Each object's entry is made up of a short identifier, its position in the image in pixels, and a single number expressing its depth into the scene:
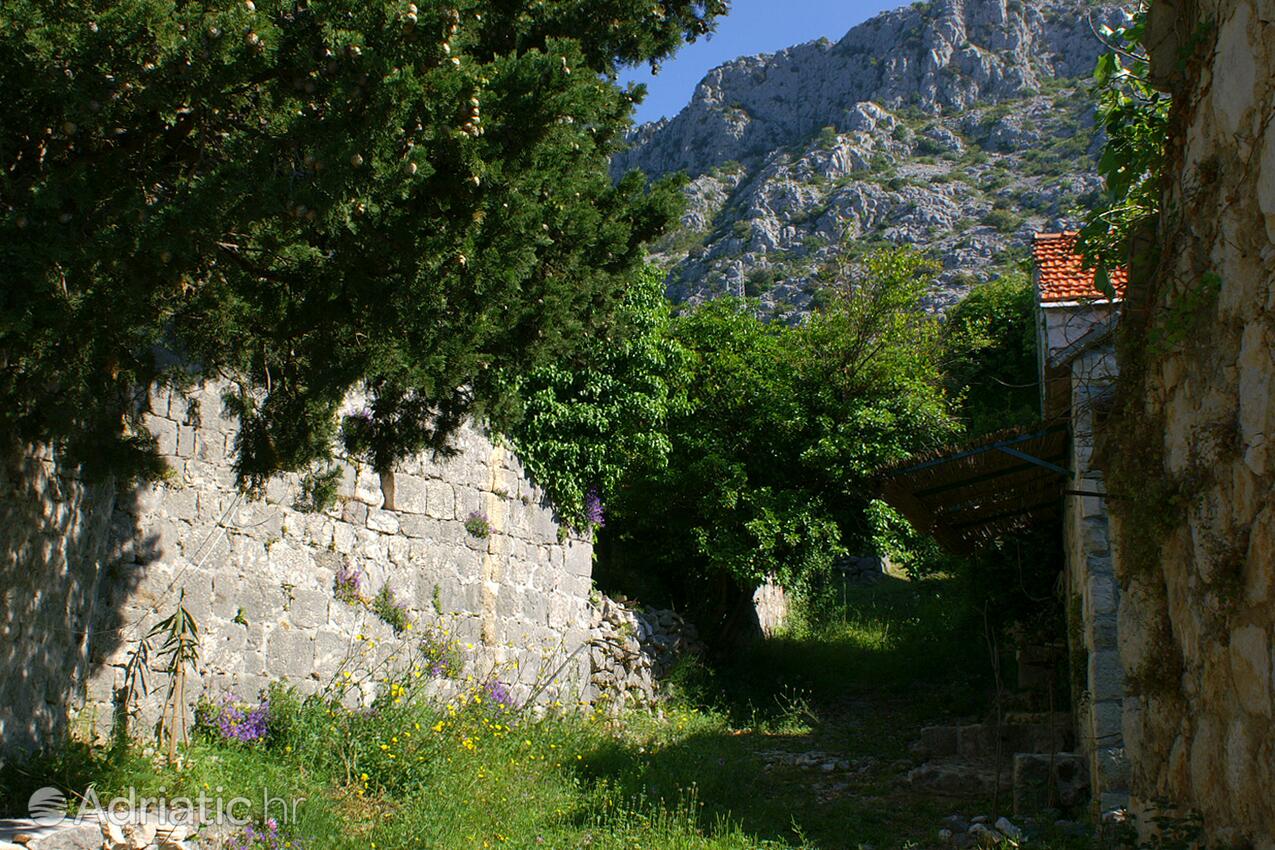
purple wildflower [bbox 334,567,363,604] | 7.44
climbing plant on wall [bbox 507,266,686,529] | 9.91
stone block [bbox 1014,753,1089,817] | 6.72
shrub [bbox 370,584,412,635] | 7.79
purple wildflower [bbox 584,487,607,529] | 10.55
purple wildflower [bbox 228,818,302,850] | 4.79
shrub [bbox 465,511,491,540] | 8.91
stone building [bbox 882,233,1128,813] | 6.10
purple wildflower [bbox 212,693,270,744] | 6.20
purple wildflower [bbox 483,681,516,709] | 8.71
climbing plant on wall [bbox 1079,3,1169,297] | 4.32
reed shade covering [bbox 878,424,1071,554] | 7.33
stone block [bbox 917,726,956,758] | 9.18
